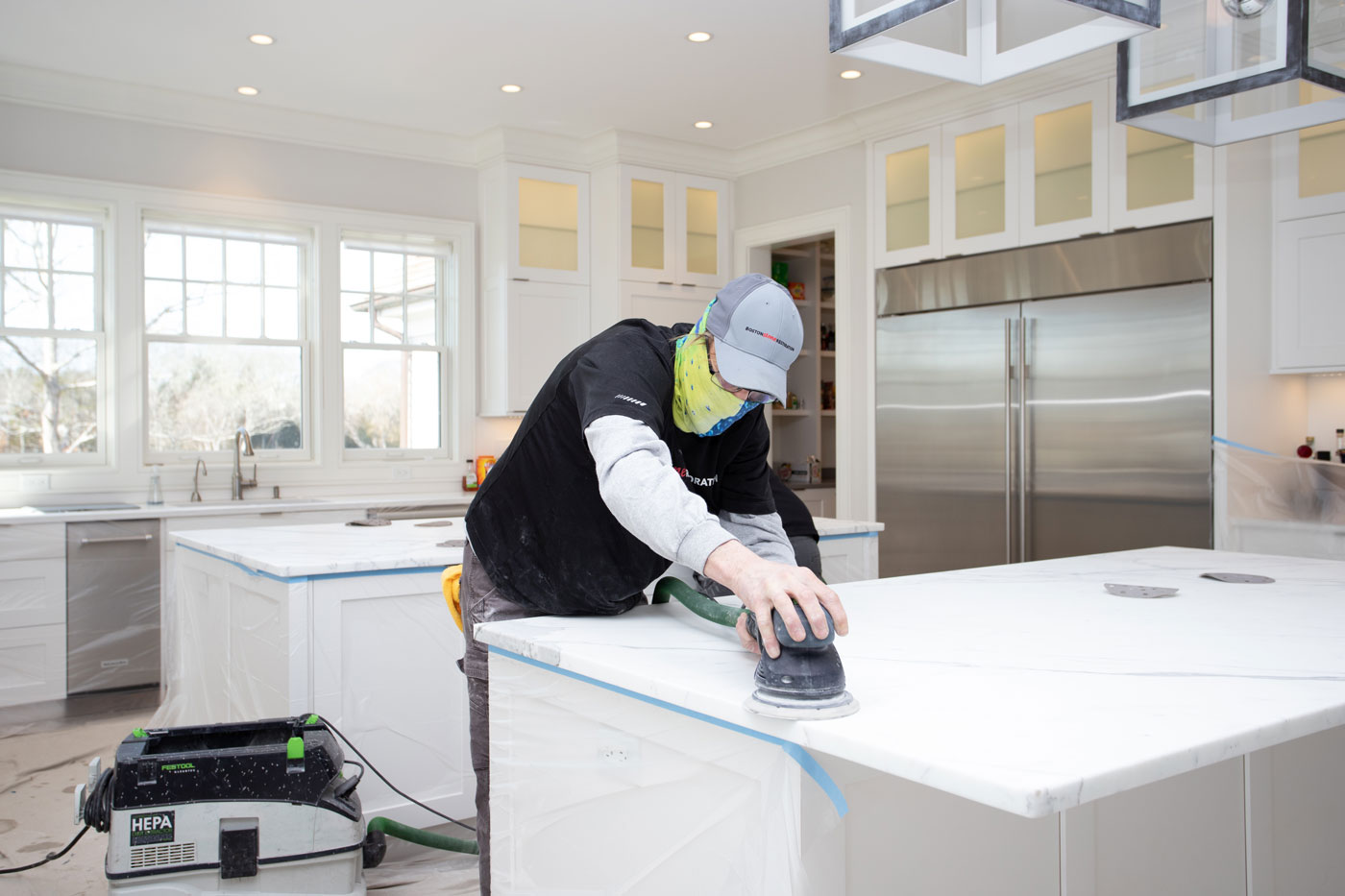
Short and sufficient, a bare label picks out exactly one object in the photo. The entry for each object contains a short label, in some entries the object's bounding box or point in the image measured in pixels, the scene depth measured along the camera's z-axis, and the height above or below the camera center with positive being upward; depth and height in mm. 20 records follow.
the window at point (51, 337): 4465 +487
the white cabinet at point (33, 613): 3936 -662
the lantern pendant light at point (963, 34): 1739 +764
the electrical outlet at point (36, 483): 4375 -163
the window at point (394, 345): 5324 +531
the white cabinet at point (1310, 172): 3504 +945
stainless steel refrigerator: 3848 +160
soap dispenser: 4562 -206
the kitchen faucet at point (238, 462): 4734 -85
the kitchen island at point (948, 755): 960 -328
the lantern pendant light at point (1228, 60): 1961 +772
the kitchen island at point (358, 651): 2426 -526
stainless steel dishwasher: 4047 -652
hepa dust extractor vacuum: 1845 -697
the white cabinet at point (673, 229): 5422 +1185
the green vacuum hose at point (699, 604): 1293 -221
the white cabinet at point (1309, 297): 3518 +504
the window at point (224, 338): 4812 +522
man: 1215 -49
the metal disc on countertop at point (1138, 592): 1872 -286
